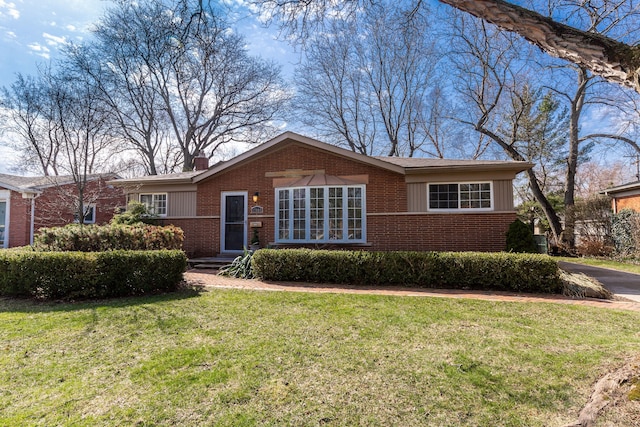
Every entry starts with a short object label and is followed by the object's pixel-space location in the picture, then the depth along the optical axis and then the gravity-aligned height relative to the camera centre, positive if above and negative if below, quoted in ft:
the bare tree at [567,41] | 8.84 +5.58
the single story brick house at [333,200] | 34.30 +3.30
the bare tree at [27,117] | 51.31 +19.55
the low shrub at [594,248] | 46.96 -2.89
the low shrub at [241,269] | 29.58 -3.80
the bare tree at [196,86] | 61.21 +33.33
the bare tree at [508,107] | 53.74 +24.45
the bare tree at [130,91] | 48.62 +27.57
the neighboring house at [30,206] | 51.21 +3.64
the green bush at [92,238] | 24.16 -0.78
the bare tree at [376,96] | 76.79 +33.62
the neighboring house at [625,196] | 47.16 +4.98
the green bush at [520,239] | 31.14 -1.05
